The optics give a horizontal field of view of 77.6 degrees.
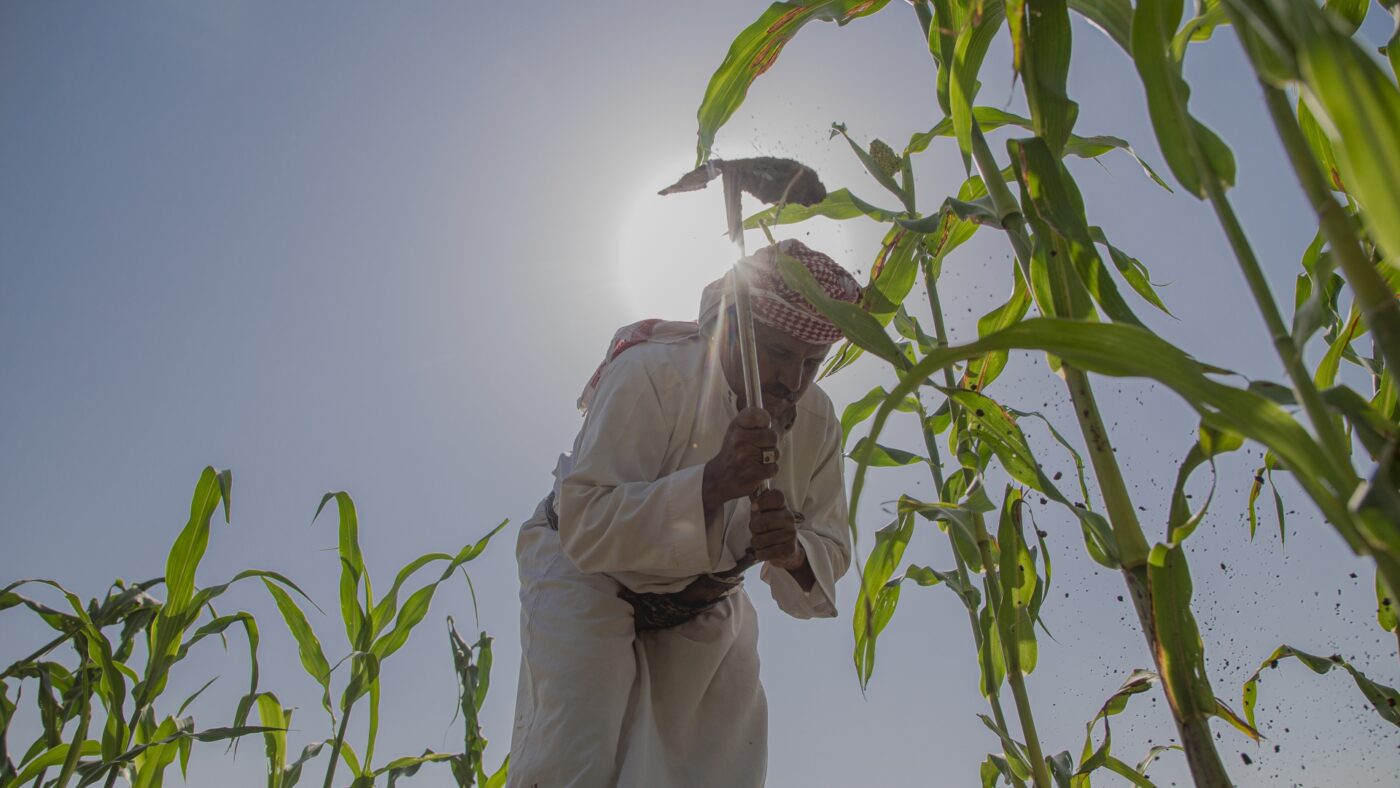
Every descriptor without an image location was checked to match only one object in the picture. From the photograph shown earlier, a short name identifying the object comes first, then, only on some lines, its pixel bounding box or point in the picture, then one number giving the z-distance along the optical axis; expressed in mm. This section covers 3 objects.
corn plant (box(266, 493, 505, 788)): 2105
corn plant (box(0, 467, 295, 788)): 1716
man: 1556
